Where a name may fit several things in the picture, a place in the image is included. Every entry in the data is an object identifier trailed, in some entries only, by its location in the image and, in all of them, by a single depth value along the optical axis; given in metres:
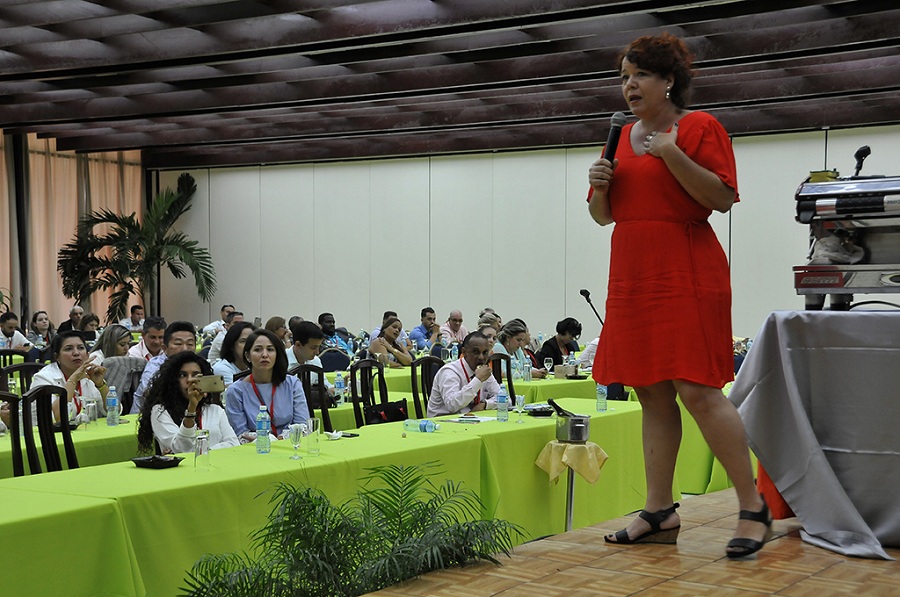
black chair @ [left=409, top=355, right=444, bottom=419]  6.93
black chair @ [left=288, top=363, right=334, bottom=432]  5.69
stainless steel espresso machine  2.85
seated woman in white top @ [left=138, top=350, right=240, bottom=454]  4.55
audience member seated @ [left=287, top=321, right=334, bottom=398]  6.71
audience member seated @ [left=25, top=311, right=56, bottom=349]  12.63
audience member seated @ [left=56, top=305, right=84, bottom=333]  13.06
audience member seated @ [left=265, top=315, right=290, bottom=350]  8.48
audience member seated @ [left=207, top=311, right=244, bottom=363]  8.90
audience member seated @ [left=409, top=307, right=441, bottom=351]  12.45
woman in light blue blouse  5.08
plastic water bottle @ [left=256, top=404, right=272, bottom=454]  3.86
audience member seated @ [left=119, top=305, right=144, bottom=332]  14.20
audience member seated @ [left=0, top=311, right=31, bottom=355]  11.70
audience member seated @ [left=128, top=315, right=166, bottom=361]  7.73
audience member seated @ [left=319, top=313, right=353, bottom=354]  11.60
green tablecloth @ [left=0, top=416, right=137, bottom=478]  4.65
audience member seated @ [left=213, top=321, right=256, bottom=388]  6.42
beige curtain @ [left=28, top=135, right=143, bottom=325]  15.88
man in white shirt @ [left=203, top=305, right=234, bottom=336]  12.75
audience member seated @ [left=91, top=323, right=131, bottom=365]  7.23
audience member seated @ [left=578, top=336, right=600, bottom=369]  9.06
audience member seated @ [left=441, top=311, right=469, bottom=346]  12.50
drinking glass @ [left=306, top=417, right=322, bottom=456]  3.86
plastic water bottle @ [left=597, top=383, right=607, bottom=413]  5.38
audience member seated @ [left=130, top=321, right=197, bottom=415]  6.41
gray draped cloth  2.77
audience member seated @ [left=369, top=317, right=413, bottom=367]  9.84
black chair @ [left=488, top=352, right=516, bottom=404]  7.00
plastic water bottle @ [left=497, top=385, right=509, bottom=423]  4.96
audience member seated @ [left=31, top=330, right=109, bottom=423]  5.55
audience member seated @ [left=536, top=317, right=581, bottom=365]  9.32
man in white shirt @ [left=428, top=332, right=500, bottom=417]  6.12
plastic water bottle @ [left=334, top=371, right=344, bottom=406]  6.74
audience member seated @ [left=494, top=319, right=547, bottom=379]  8.63
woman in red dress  2.60
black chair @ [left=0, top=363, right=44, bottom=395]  6.29
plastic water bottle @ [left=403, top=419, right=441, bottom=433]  4.55
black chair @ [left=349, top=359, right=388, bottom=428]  6.29
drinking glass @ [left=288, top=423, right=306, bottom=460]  3.89
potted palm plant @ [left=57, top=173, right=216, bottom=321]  15.77
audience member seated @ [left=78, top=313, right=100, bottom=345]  11.09
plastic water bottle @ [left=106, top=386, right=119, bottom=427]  5.19
